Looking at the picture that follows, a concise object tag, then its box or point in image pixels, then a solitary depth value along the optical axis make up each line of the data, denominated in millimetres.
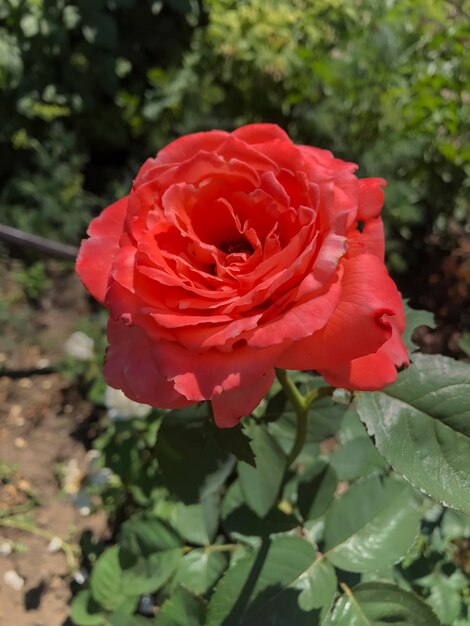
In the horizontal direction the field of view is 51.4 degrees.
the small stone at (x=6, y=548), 544
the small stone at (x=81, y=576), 401
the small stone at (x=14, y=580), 527
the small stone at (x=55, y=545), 543
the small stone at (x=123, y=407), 337
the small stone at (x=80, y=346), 576
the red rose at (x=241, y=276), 130
